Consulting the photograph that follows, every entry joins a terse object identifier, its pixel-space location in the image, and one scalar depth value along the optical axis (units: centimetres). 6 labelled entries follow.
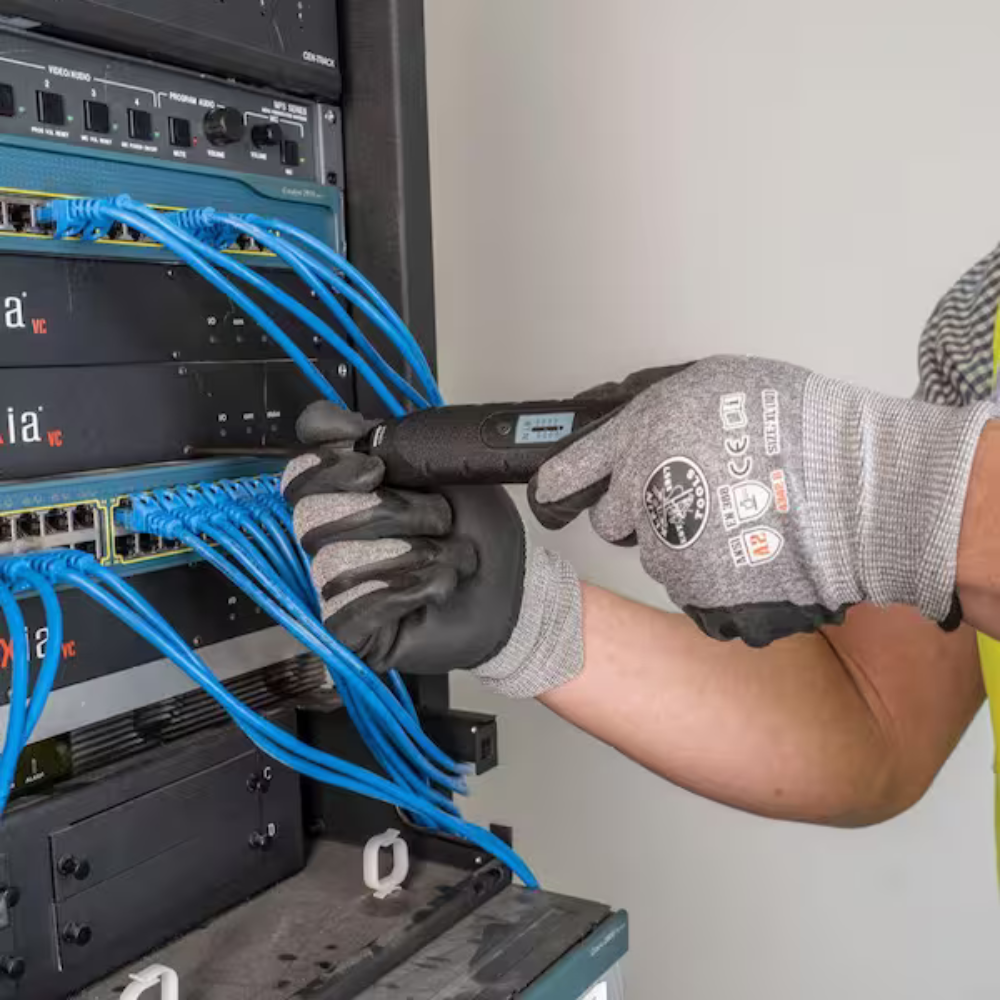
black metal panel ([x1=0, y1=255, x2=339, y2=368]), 70
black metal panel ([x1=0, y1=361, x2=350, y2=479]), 70
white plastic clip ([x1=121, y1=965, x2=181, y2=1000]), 68
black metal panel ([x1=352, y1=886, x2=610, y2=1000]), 75
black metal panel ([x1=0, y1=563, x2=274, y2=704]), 72
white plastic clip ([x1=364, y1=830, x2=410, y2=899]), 87
